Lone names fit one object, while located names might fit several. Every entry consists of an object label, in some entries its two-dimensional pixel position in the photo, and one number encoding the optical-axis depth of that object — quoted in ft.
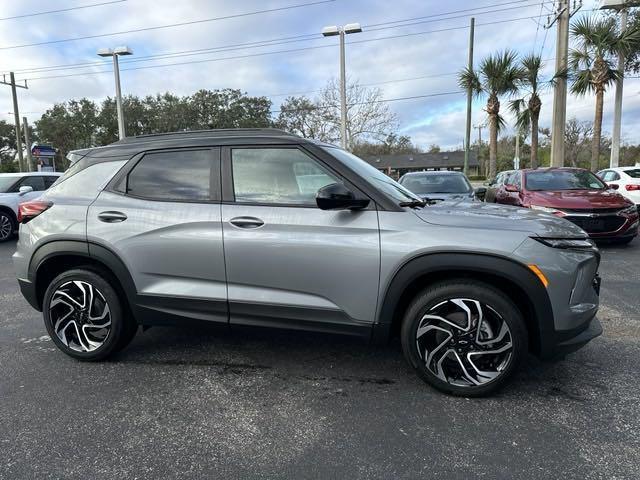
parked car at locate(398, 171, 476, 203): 29.71
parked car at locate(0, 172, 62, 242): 34.37
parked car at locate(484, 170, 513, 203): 37.60
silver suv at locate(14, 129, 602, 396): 9.07
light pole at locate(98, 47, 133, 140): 59.47
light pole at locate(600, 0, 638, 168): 52.51
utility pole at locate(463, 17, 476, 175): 71.82
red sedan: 25.26
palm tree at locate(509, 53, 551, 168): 61.11
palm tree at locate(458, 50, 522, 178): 64.03
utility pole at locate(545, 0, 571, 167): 49.73
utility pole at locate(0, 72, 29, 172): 111.75
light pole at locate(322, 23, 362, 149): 53.62
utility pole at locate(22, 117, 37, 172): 119.96
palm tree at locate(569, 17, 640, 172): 50.42
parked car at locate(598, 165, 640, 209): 38.92
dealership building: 213.25
